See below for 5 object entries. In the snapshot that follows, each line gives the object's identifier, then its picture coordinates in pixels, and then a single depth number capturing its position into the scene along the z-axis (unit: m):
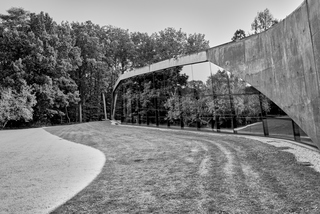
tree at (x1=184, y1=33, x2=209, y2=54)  35.82
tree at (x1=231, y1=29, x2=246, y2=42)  30.26
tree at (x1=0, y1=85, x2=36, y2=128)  25.55
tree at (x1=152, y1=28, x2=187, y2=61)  35.28
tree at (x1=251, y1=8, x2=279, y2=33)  29.70
